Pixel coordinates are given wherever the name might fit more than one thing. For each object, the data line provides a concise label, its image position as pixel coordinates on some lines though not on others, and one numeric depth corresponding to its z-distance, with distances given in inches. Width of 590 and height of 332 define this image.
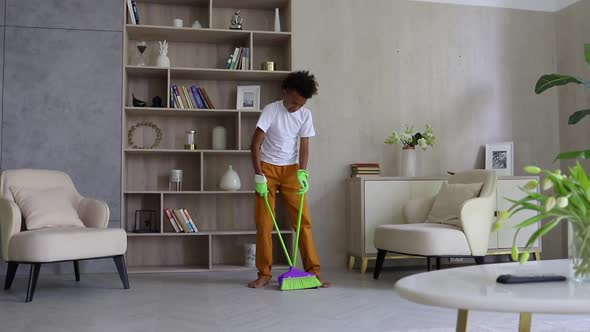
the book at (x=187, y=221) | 185.0
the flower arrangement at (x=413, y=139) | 197.6
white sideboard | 184.1
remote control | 64.1
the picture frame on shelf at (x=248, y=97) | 195.9
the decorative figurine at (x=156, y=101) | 188.2
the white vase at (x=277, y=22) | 195.2
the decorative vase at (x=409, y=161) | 197.5
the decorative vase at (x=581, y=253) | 64.6
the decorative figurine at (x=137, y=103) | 186.4
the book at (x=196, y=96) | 191.3
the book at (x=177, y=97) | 189.0
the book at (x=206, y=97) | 192.2
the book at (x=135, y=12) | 187.5
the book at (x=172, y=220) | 184.4
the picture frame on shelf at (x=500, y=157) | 208.2
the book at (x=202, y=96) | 191.9
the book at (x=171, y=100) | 188.7
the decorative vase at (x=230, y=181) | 187.8
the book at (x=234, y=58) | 191.8
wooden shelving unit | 190.2
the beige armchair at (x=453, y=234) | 152.1
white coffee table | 54.1
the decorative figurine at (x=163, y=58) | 187.3
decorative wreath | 192.2
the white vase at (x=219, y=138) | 192.1
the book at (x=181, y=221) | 184.9
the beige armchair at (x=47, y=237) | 137.3
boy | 153.6
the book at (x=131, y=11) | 184.7
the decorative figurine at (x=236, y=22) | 193.0
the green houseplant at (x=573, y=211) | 63.7
